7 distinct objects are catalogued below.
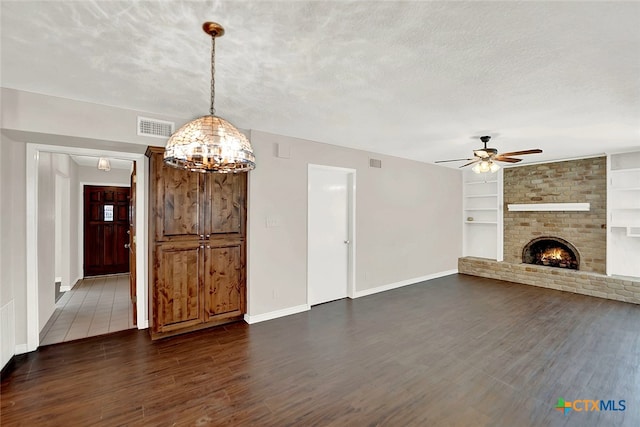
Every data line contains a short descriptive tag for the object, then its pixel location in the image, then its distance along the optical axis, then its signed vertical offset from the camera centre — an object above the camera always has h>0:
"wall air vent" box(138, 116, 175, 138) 3.14 +0.91
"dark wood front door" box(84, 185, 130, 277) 6.57 -0.45
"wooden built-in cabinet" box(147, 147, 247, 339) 3.24 -0.45
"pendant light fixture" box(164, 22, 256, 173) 1.80 +0.43
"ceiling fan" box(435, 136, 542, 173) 4.01 +0.74
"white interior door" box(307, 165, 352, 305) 4.58 -0.38
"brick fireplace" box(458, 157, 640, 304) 5.19 -0.40
